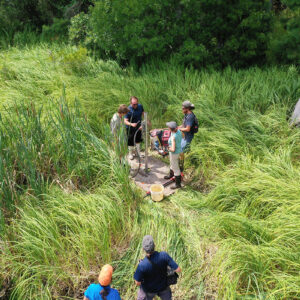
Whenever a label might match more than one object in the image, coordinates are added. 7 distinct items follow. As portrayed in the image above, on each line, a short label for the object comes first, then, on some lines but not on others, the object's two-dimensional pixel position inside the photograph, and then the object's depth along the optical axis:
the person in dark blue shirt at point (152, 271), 2.64
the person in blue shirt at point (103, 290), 2.37
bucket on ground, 4.63
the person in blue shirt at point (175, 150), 4.68
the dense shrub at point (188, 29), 7.82
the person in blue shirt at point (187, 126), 5.00
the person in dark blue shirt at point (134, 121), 5.45
